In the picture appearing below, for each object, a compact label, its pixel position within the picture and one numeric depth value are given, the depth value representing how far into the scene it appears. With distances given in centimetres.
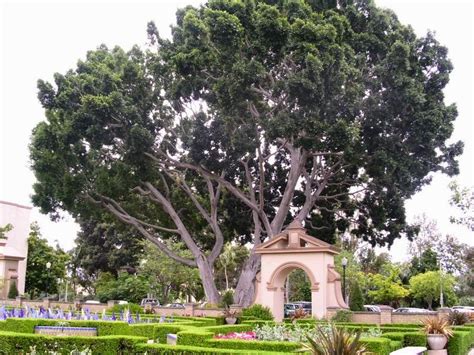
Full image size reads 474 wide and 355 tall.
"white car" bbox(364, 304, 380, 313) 3654
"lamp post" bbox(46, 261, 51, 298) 4467
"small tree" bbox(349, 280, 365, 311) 2948
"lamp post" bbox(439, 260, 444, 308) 4322
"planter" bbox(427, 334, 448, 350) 1706
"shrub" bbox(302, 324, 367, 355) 946
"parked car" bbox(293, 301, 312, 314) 4022
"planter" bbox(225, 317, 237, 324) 2472
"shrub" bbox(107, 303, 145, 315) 2906
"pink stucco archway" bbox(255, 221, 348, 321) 2558
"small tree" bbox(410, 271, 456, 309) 4548
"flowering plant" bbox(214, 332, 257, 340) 1641
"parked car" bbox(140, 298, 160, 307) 4119
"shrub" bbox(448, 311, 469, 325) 2249
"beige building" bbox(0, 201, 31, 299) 4253
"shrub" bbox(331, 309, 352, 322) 2454
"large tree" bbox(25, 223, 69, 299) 4669
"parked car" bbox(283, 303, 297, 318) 3922
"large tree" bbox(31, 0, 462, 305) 2555
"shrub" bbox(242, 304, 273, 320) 2567
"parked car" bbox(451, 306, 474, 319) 2790
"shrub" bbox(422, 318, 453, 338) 1725
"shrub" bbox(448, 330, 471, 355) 1738
